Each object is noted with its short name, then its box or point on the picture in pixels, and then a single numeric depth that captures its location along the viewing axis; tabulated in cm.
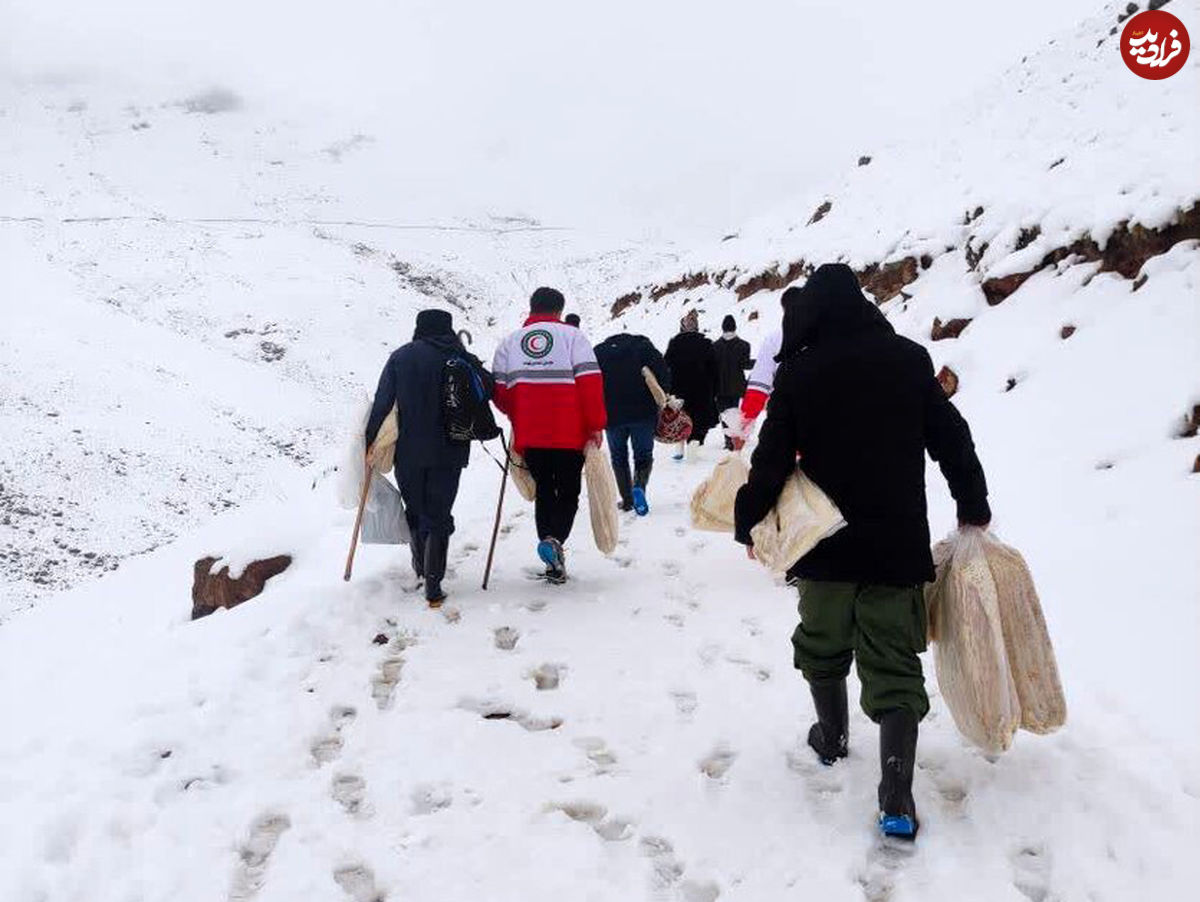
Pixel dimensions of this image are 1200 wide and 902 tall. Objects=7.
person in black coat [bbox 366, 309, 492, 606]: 580
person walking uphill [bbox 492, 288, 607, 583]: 604
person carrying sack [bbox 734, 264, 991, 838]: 305
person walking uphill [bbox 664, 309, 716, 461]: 1004
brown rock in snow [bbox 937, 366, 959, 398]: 917
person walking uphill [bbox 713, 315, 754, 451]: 1153
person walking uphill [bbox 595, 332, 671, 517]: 843
